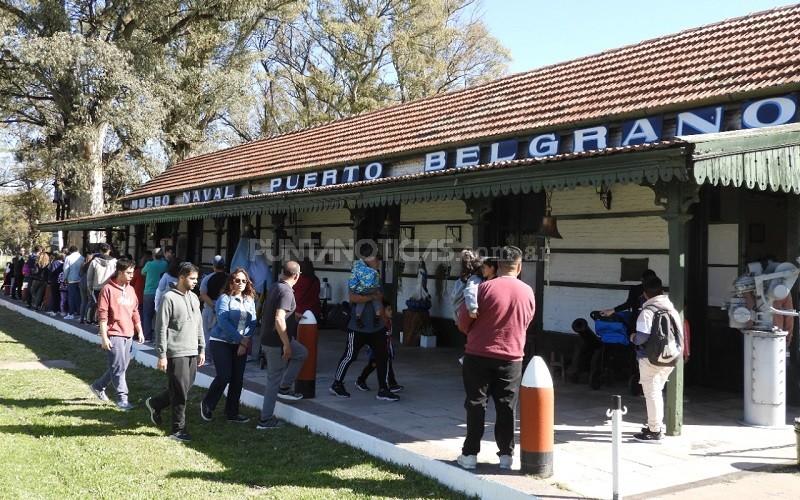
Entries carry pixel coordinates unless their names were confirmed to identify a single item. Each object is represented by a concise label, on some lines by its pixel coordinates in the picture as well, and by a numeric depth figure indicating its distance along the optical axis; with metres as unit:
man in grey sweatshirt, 6.04
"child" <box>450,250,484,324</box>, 4.95
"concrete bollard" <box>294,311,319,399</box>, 7.19
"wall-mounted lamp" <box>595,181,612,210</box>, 8.79
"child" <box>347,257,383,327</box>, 7.26
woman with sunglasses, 6.48
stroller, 7.84
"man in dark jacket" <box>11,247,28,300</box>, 20.50
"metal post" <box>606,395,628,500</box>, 4.12
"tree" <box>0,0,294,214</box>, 19.08
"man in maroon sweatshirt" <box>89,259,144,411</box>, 7.12
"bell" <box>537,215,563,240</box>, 9.23
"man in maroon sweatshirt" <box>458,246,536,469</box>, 4.82
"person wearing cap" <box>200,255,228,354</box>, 8.64
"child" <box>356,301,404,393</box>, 7.39
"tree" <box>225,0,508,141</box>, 30.84
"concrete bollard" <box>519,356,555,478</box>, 4.66
